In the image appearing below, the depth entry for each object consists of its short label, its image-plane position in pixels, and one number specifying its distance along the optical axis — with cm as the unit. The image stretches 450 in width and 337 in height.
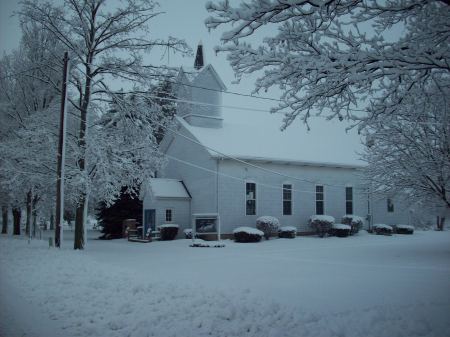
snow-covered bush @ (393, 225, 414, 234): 3183
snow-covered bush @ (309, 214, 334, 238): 2788
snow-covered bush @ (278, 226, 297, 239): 2686
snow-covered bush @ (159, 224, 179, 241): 2614
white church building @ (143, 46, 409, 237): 2603
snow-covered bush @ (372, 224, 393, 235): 3086
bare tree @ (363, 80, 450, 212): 1364
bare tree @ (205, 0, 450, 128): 618
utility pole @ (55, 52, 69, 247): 1630
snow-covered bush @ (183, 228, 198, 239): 2612
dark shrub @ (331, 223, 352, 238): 2827
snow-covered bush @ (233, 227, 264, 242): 2411
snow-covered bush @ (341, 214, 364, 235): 2930
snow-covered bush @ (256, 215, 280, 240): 2567
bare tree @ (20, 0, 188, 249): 1842
